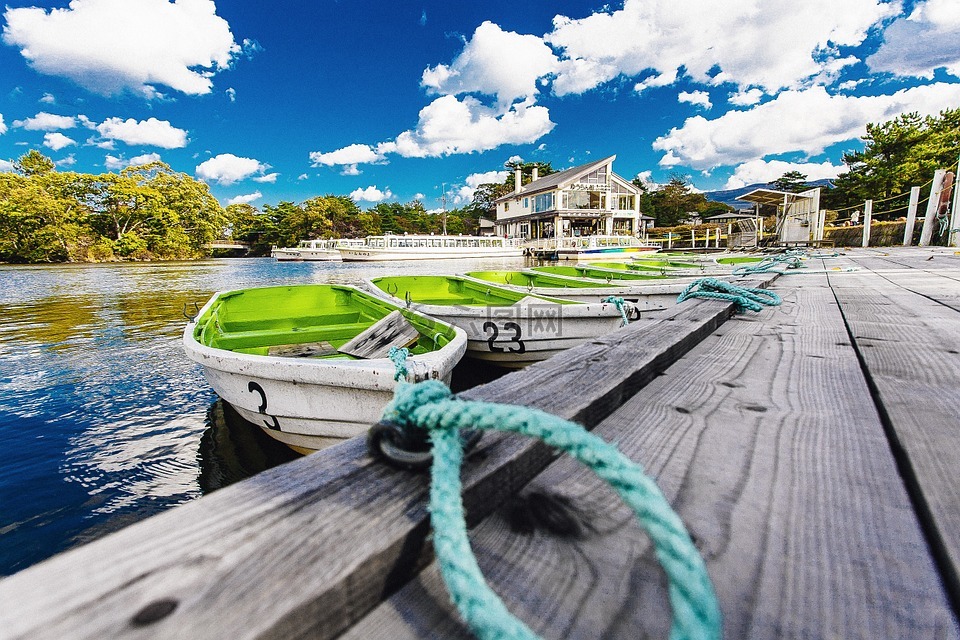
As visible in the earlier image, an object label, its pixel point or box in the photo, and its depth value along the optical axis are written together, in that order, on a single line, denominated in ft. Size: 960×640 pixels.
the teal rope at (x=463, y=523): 1.42
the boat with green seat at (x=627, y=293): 18.26
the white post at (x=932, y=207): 43.16
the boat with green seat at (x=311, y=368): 8.52
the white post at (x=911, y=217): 46.06
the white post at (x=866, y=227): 52.29
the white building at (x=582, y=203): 112.27
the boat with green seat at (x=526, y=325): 15.52
